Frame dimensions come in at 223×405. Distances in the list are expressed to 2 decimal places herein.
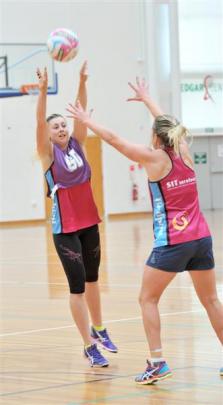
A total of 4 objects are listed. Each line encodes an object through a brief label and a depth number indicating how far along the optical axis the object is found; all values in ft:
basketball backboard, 96.75
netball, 32.57
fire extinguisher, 130.37
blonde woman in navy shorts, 26.23
